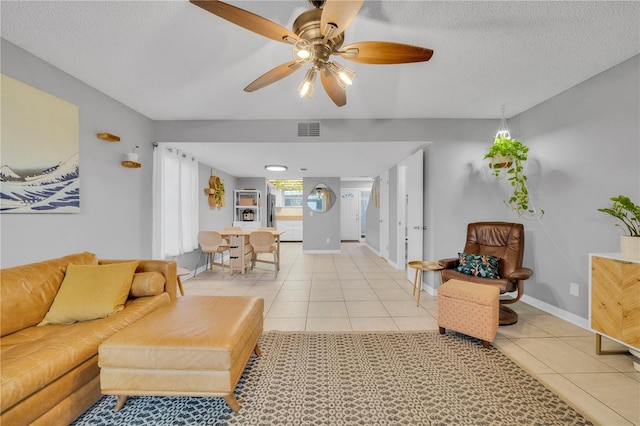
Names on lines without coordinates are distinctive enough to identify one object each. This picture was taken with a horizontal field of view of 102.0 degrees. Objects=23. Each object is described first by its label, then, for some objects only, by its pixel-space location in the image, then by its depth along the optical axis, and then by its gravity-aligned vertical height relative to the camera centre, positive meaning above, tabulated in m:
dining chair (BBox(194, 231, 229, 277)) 4.52 -0.53
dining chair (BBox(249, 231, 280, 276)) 4.54 -0.53
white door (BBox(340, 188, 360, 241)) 9.41 -0.13
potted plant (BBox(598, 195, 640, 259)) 1.85 -0.17
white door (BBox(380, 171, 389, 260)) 5.96 -0.08
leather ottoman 1.35 -0.81
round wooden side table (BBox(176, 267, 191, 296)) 2.82 -0.69
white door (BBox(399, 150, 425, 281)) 3.69 +0.10
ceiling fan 1.18 +0.91
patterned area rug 1.43 -1.13
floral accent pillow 2.72 -0.57
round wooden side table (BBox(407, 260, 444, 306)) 2.94 -0.64
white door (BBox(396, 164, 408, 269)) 5.05 -0.09
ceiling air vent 3.52 +1.12
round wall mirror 7.25 +0.37
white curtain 3.51 +0.13
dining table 4.71 -0.73
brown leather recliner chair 2.54 -0.46
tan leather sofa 1.15 -0.73
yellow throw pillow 1.68 -0.57
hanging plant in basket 2.86 +0.56
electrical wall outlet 2.58 -0.77
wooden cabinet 1.80 -0.62
